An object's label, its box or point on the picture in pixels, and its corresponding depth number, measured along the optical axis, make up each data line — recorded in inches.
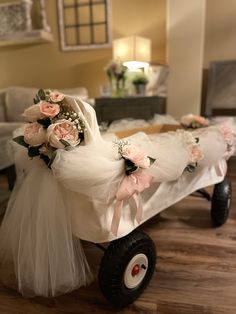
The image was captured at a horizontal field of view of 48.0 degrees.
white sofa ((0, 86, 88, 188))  124.0
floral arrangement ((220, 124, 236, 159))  57.7
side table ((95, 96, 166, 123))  106.3
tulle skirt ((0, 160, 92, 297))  38.6
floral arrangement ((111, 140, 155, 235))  36.0
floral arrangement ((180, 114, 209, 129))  70.1
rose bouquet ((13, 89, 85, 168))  35.9
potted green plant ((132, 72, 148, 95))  110.3
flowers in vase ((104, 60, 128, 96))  107.3
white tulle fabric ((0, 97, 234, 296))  34.2
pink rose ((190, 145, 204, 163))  48.2
